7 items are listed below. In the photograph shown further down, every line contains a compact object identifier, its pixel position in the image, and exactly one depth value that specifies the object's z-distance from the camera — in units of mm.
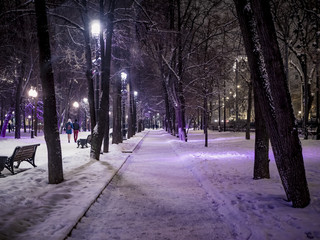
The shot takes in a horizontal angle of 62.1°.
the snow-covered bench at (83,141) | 18212
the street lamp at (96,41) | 11633
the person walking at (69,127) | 23391
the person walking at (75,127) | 22766
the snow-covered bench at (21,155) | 8544
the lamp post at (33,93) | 25661
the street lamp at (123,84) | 19847
